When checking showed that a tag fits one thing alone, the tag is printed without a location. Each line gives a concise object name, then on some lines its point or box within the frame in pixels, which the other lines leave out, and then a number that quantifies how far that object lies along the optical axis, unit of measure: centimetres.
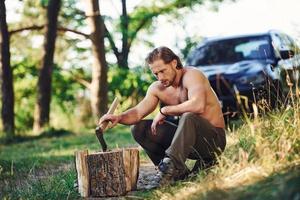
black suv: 1112
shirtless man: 578
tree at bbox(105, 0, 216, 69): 2452
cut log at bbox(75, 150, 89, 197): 595
